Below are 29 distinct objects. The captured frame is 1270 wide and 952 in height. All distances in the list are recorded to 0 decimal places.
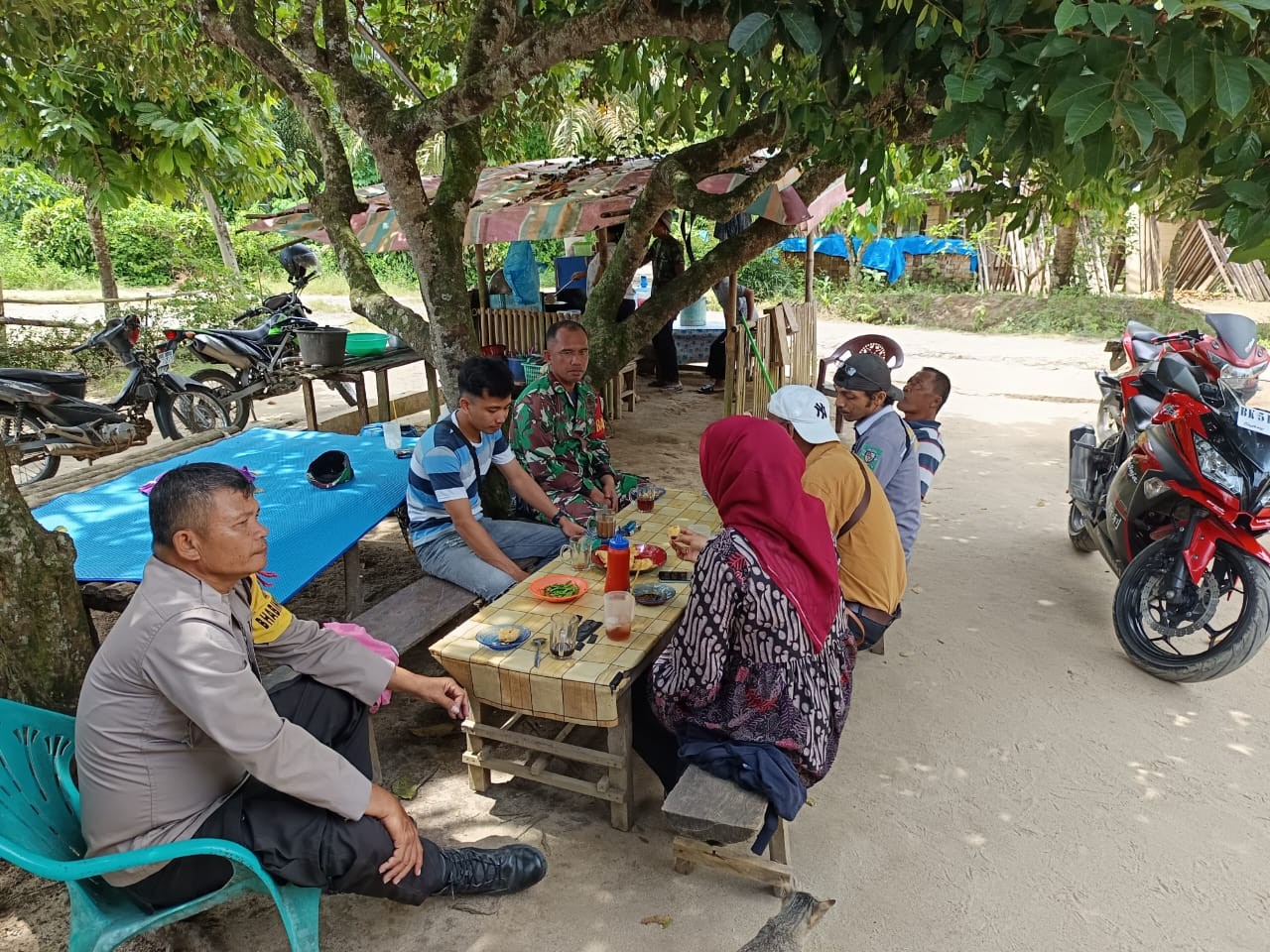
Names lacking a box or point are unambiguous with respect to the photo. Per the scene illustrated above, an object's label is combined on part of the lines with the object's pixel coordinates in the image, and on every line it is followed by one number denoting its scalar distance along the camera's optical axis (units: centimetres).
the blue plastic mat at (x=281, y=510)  338
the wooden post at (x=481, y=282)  891
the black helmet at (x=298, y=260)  853
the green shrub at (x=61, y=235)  1941
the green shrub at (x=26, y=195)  1863
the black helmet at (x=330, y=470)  435
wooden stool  221
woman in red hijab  233
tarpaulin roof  728
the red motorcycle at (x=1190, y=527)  345
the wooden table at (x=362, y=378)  697
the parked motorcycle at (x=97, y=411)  619
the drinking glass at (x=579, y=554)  333
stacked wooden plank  1556
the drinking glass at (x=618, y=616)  276
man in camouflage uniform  452
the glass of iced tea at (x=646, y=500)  410
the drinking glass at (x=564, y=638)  267
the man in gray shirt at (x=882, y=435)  365
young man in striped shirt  358
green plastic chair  178
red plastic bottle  293
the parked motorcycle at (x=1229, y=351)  387
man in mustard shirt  301
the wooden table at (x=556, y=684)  254
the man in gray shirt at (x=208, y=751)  186
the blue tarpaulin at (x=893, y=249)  1852
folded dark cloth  232
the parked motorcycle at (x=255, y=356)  780
